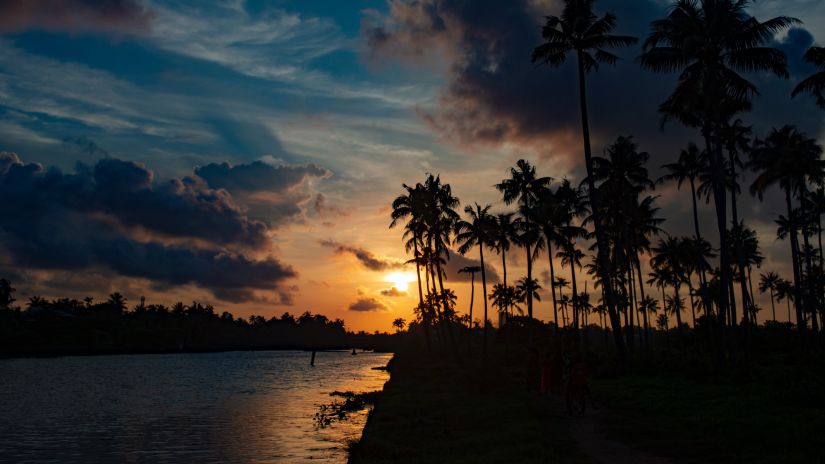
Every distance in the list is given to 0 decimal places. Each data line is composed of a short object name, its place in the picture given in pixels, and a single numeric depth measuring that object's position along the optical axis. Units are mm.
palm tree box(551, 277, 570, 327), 147500
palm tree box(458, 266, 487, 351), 63719
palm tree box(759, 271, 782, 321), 142000
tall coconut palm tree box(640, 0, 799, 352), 35312
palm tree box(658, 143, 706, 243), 57688
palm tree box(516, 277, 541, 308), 68294
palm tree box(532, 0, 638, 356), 39938
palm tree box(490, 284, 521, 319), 124469
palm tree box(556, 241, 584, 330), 74650
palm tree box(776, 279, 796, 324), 136500
